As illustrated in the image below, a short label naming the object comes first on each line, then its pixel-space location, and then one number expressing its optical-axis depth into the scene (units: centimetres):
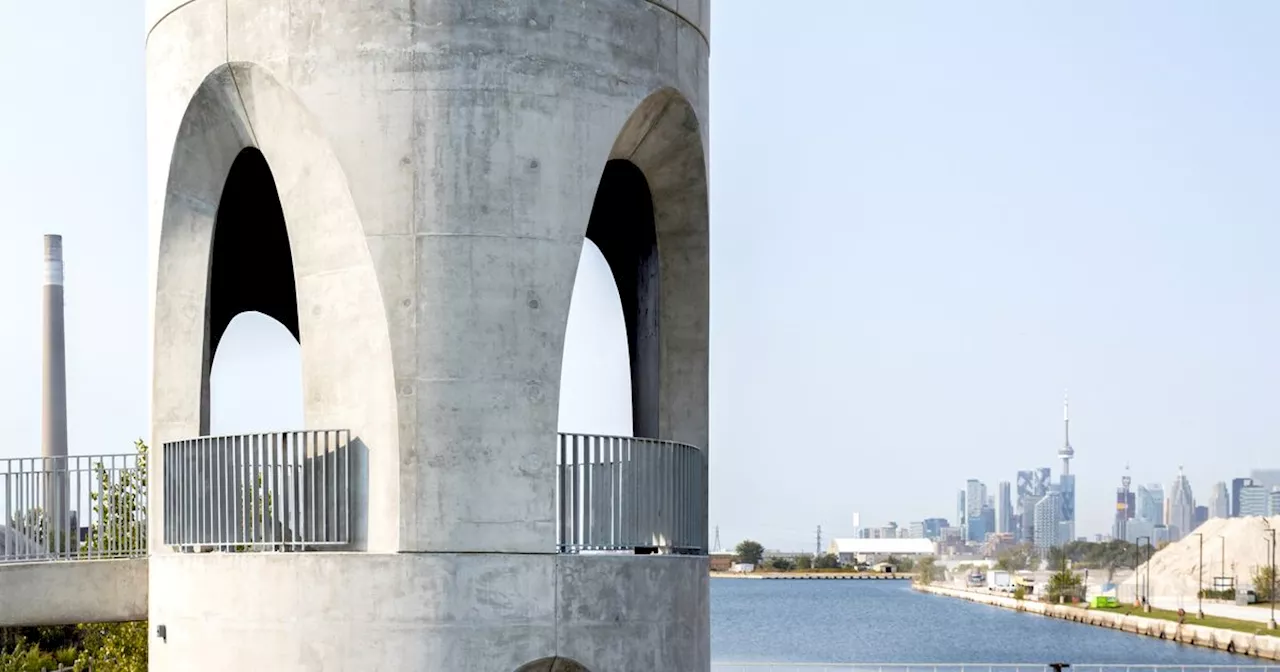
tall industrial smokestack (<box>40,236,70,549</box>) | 5200
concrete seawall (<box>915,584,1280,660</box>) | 10025
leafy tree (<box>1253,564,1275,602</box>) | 13912
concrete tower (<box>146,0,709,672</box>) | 1410
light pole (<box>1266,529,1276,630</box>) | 11031
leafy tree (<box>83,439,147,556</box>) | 1761
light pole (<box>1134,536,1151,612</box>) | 17435
